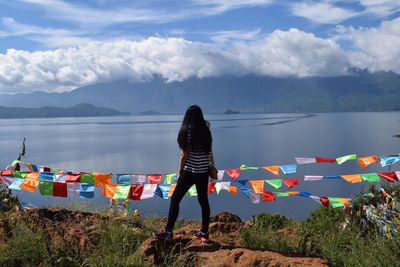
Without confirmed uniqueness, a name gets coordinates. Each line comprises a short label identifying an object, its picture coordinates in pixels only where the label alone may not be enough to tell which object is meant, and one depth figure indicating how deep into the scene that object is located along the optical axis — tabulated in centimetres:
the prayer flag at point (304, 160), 1230
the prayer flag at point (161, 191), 1037
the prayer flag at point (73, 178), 1101
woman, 670
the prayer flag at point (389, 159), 1091
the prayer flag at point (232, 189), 1090
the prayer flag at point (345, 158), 1191
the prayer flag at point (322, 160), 1169
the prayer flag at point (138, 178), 1176
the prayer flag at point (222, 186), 1097
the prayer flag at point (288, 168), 1216
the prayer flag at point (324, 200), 991
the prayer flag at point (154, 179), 1139
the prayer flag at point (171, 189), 1031
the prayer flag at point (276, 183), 1095
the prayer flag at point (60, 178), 1103
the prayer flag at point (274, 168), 1216
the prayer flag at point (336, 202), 957
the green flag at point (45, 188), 1075
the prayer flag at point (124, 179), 1193
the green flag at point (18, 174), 1144
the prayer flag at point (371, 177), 1019
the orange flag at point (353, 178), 1080
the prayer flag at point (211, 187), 1117
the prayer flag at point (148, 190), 1028
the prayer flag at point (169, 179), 1192
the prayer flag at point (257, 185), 1056
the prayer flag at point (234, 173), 1220
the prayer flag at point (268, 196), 1076
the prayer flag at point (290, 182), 1129
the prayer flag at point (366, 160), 1163
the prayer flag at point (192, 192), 1020
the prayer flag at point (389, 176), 1011
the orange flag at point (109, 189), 1080
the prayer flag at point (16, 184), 1091
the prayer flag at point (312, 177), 1138
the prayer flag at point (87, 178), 1109
